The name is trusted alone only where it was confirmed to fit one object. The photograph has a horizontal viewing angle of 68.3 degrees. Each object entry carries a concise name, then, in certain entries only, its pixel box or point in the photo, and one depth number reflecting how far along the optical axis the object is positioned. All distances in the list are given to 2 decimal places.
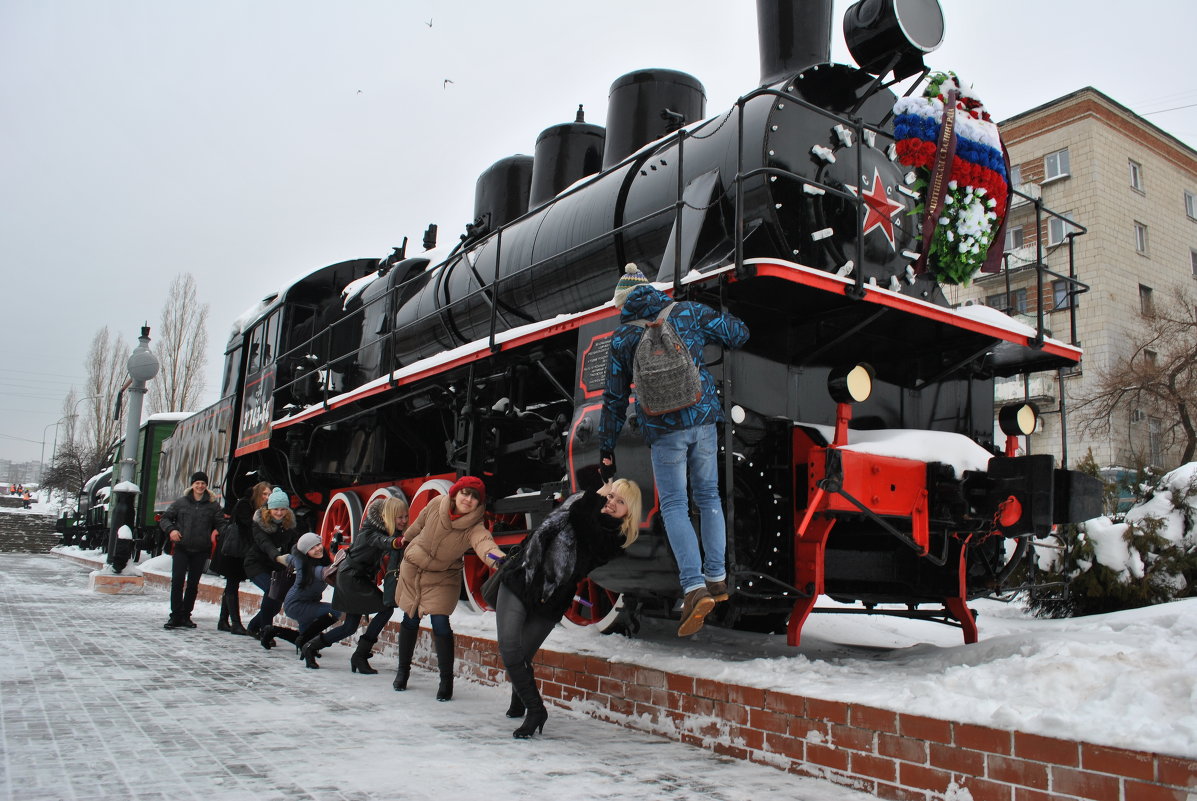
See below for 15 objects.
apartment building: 19.94
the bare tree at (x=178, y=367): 33.88
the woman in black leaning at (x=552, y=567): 3.96
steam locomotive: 4.12
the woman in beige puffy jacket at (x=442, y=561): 4.86
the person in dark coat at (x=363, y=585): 5.84
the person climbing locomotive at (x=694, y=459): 3.76
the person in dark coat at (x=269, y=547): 7.17
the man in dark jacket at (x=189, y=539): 7.95
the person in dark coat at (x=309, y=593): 6.27
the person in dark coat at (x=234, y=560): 7.82
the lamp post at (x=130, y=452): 12.45
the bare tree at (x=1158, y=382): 16.52
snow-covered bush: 7.52
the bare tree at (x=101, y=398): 42.31
